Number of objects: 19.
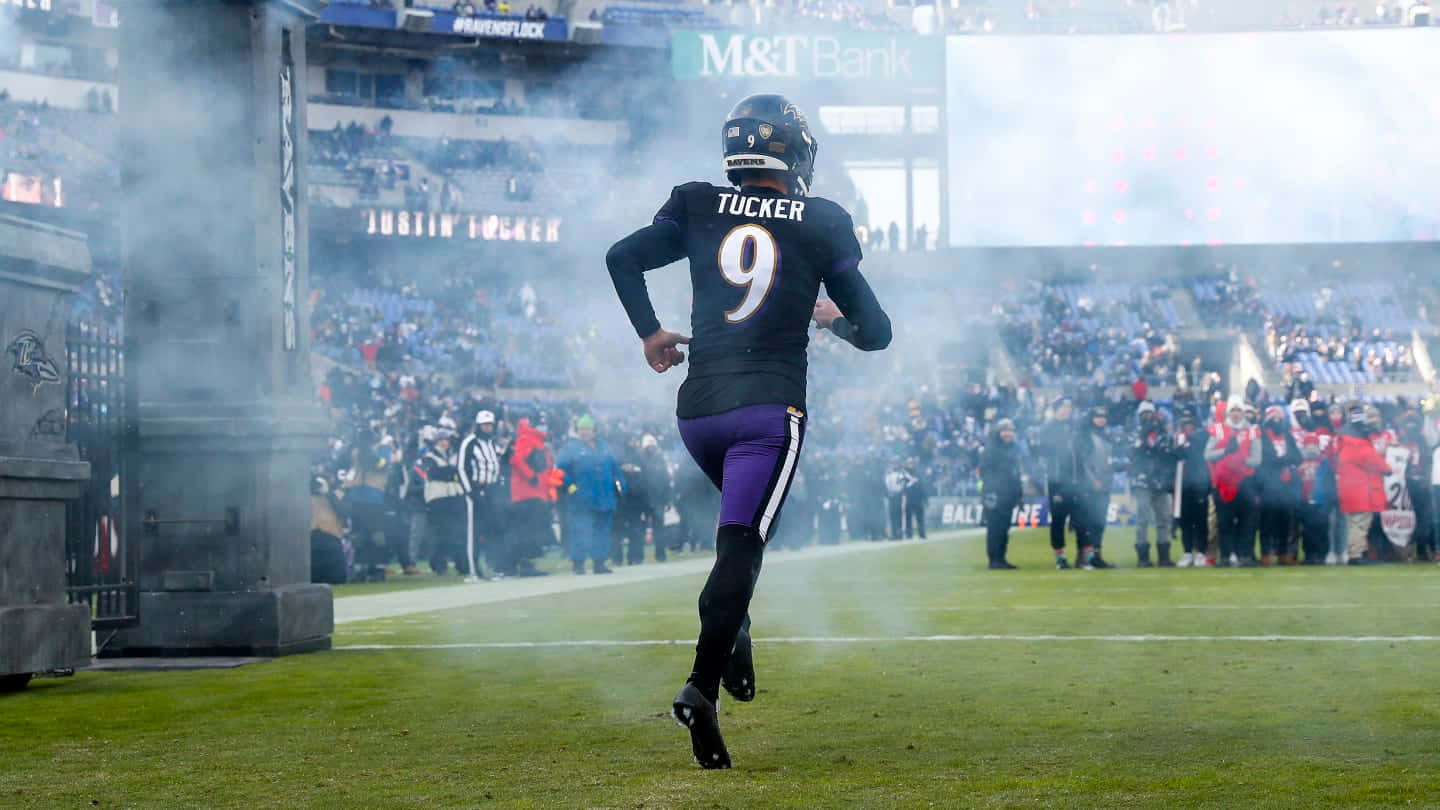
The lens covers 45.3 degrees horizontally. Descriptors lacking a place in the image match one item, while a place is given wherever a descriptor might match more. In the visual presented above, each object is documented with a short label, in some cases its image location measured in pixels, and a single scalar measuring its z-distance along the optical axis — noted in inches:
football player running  180.2
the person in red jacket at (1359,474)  679.7
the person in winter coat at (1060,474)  664.4
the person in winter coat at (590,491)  667.4
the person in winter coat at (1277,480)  673.6
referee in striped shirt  672.4
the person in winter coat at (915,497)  1087.6
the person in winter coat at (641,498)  806.5
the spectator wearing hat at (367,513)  707.4
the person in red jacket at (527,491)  677.3
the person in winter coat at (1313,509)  690.8
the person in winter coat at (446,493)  677.9
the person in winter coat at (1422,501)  711.7
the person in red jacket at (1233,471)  664.4
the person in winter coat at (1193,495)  671.1
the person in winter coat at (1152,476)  668.1
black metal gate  328.2
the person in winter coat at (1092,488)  659.4
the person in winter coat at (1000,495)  663.8
